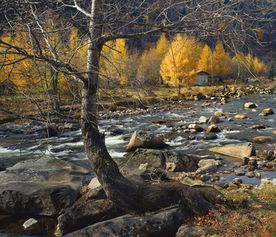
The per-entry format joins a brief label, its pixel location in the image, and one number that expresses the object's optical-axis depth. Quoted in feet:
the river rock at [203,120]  76.72
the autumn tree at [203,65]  154.01
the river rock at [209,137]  58.33
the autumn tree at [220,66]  168.94
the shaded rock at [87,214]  21.22
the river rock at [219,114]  86.36
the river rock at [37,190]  25.98
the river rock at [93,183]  29.88
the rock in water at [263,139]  53.88
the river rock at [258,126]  65.16
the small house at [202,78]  185.34
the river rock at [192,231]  16.74
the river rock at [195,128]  65.88
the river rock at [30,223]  24.13
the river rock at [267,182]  31.68
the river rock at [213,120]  75.35
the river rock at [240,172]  36.86
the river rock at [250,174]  36.03
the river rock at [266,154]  42.96
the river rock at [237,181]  32.91
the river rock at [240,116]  79.85
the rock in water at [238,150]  44.86
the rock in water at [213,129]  64.34
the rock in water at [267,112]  82.41
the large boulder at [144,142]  51.21
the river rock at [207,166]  38.02
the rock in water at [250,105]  99.98
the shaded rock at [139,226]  18.16
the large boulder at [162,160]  39.28
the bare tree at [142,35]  12.89
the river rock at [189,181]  31.14
